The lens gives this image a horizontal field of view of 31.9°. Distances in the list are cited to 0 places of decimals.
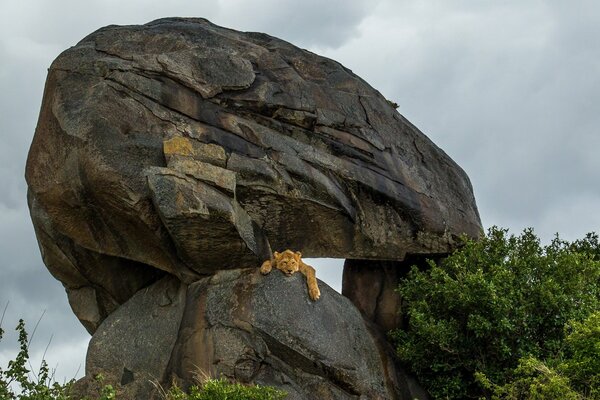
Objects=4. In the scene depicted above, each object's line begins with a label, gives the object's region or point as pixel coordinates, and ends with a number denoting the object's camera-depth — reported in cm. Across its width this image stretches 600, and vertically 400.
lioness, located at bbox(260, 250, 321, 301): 2473
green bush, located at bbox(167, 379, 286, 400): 1997
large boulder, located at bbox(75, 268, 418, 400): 2391
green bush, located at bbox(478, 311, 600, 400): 2180
